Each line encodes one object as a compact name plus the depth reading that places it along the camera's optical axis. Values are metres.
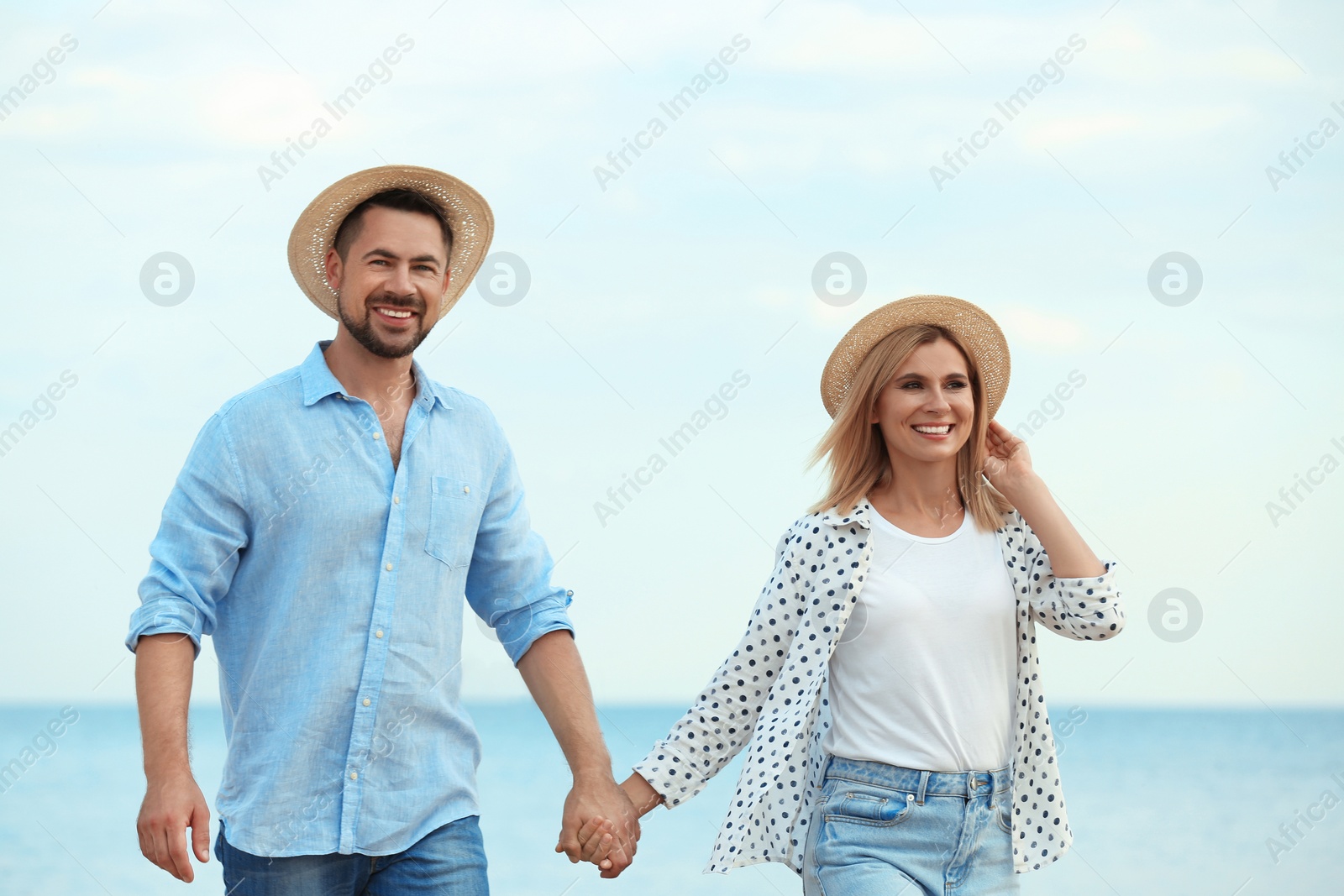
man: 6.09
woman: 6.40
